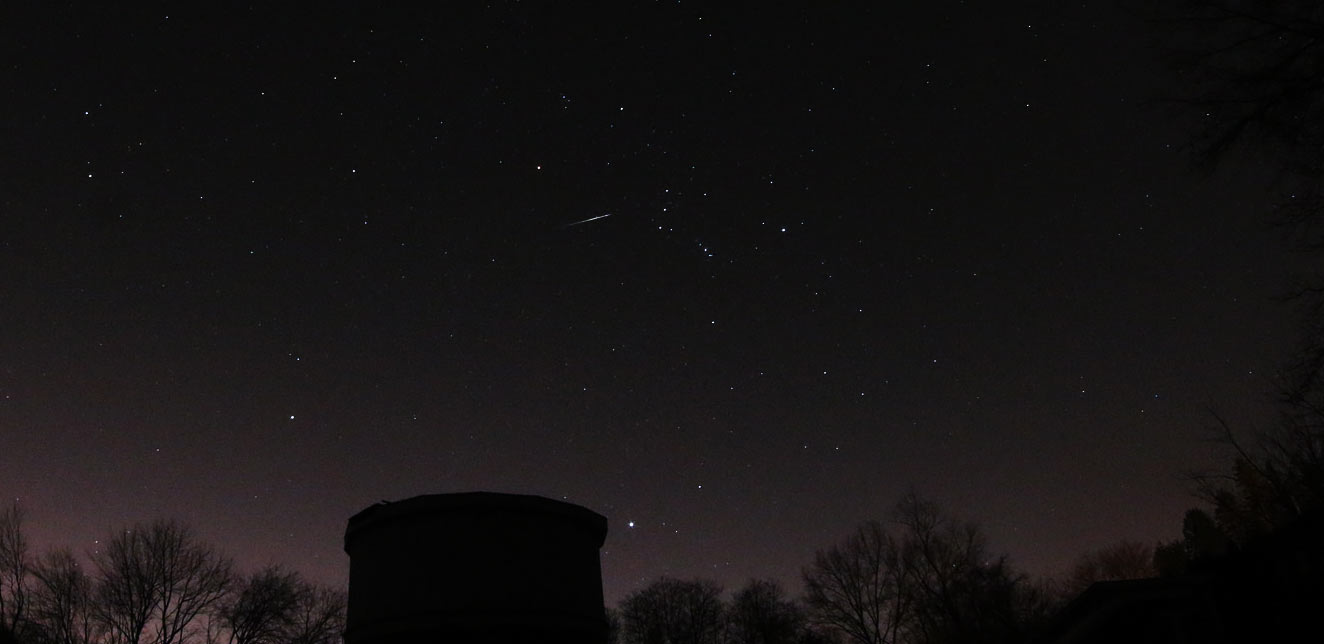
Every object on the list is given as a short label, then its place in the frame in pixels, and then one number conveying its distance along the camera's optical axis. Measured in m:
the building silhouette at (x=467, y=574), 10.98
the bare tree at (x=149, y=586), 30.38
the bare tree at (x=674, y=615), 52.25
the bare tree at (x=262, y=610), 34.22
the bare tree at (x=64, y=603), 29.05
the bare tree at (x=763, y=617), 50.28
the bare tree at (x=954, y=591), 35.56
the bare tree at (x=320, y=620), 38.94
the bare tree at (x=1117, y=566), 50.12
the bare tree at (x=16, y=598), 28.00
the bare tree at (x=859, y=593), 41.28
